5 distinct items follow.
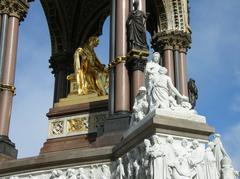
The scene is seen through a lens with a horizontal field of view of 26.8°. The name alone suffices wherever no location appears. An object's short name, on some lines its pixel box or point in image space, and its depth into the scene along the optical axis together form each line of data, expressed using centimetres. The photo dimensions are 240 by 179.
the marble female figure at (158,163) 911
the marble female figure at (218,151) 1016
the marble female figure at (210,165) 964
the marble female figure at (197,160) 947
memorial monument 977
